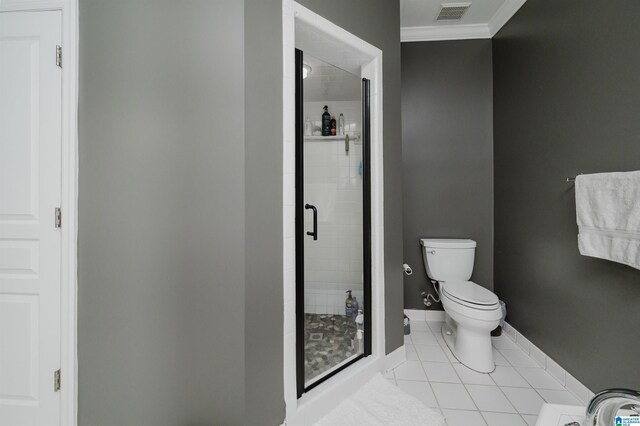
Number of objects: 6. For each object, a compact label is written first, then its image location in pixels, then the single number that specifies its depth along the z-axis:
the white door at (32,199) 1.29
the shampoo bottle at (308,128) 1.80
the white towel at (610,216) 1.17
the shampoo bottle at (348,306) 2.08
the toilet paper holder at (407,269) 2.24
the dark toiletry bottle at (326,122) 2.10
